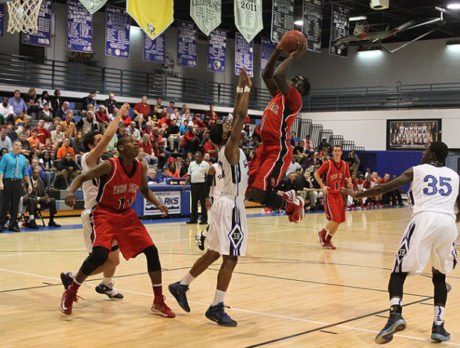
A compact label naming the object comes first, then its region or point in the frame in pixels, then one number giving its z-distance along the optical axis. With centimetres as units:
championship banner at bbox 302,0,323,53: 1875
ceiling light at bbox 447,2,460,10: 2459
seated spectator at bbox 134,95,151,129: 2173
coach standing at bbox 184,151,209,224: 1558
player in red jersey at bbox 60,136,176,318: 566
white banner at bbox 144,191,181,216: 1672
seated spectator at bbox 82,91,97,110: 1997
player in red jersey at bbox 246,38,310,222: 612
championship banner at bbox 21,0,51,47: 1872
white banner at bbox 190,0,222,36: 1557
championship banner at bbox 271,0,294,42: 1747
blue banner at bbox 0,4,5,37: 1842
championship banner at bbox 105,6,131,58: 2048
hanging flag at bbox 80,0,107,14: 1338
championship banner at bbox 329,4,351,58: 2017
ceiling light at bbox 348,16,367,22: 2324
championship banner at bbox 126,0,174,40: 1393
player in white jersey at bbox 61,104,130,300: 591
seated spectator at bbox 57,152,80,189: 1584
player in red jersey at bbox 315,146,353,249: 1107
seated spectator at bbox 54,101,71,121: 1884
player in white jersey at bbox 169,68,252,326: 548
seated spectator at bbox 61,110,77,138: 1755
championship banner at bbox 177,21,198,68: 2320
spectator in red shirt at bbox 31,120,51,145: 1715
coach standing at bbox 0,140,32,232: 1236
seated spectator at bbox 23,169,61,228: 1350
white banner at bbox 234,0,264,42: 1628
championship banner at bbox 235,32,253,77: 2336
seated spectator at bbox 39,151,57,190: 1549
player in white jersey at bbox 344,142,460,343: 503
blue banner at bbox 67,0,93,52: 1958
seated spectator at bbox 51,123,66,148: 1697
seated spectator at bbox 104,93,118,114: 2050
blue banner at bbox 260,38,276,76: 2584
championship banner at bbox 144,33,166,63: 2245
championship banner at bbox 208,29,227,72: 2327
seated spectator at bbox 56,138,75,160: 1623
